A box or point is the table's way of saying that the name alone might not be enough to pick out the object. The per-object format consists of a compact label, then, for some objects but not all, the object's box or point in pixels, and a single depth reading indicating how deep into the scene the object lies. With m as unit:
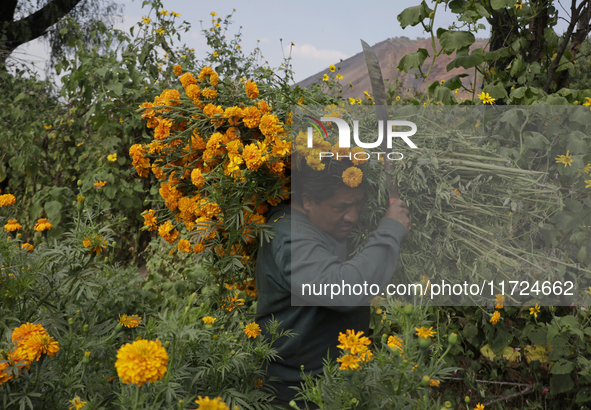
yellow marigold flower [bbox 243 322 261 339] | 1.32
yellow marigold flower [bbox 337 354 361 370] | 0.91
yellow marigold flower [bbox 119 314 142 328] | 1.29
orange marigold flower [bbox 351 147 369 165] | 1.39
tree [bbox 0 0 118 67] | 6.21
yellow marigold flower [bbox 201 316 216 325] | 1.07
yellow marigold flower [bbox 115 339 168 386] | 0.75
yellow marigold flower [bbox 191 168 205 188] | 1.46
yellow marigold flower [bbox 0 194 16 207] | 1.72
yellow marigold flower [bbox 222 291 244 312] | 1.62
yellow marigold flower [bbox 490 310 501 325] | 1.96
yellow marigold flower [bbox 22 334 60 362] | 0.91
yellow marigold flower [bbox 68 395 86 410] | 0.93
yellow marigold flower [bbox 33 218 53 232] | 1.51
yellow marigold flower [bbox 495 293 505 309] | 1.90
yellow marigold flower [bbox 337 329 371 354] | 0.95
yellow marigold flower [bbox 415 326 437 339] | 0.93
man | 1.27
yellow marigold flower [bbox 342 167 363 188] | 1.34
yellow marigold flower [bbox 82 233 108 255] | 1.38
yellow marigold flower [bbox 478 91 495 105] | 2.06
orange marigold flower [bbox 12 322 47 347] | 0.94
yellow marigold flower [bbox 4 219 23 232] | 1.50
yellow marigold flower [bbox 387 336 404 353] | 1.04
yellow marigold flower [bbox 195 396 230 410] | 0.68
